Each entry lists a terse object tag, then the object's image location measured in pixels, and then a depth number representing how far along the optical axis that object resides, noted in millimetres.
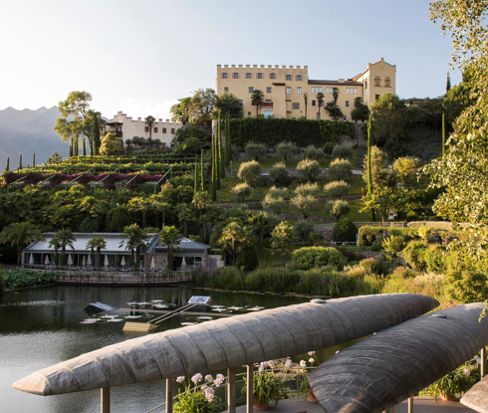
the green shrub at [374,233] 39291
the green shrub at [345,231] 42594
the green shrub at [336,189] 53156
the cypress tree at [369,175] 51694
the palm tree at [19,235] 42688
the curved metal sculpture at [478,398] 8227
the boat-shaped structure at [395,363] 7422
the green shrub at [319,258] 35812
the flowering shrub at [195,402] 10406
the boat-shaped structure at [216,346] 7262
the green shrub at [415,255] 32656
